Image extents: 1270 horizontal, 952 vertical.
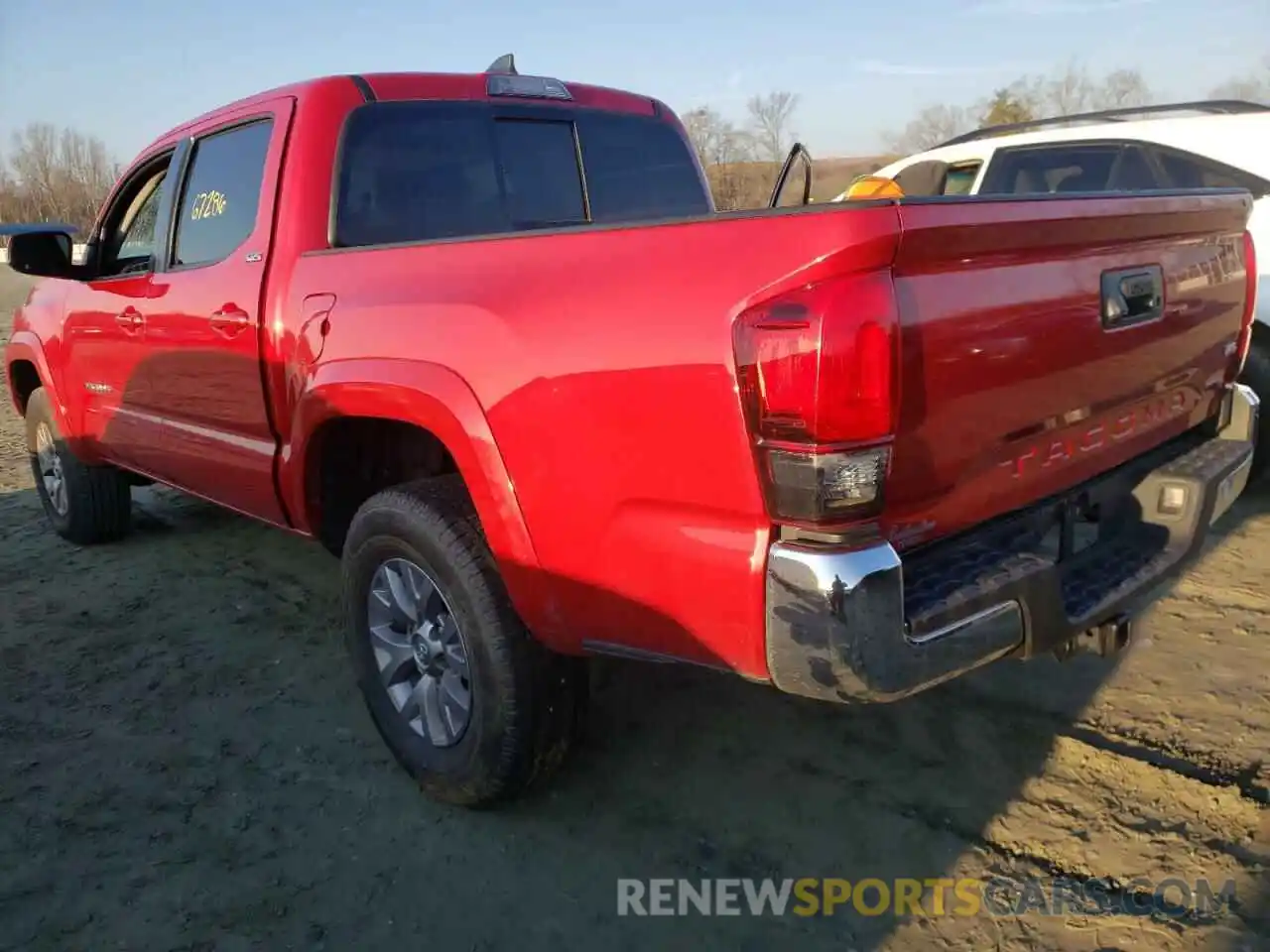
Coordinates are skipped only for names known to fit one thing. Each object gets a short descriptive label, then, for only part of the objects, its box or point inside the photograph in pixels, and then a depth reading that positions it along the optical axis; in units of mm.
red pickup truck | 1772
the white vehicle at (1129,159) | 4734
